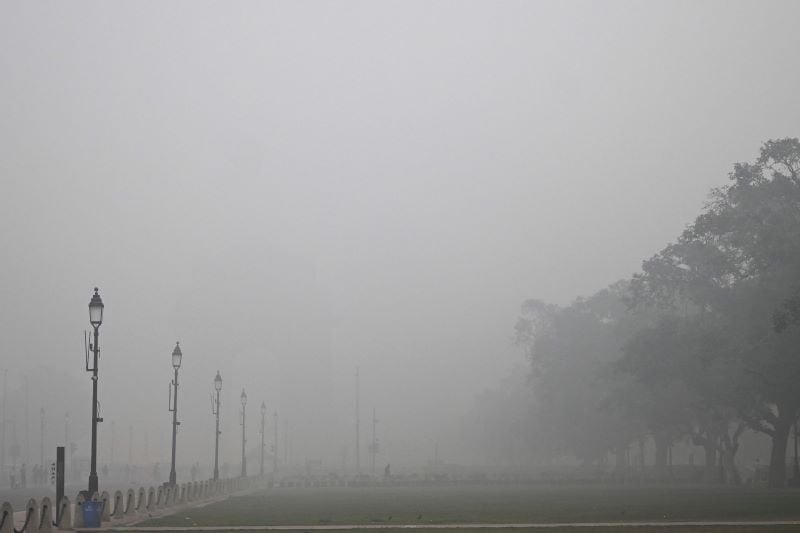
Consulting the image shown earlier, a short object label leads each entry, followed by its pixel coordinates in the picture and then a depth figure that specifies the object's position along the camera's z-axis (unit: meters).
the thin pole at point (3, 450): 165.19
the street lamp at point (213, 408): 71.32
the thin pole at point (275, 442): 153.89
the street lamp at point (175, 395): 56.62
